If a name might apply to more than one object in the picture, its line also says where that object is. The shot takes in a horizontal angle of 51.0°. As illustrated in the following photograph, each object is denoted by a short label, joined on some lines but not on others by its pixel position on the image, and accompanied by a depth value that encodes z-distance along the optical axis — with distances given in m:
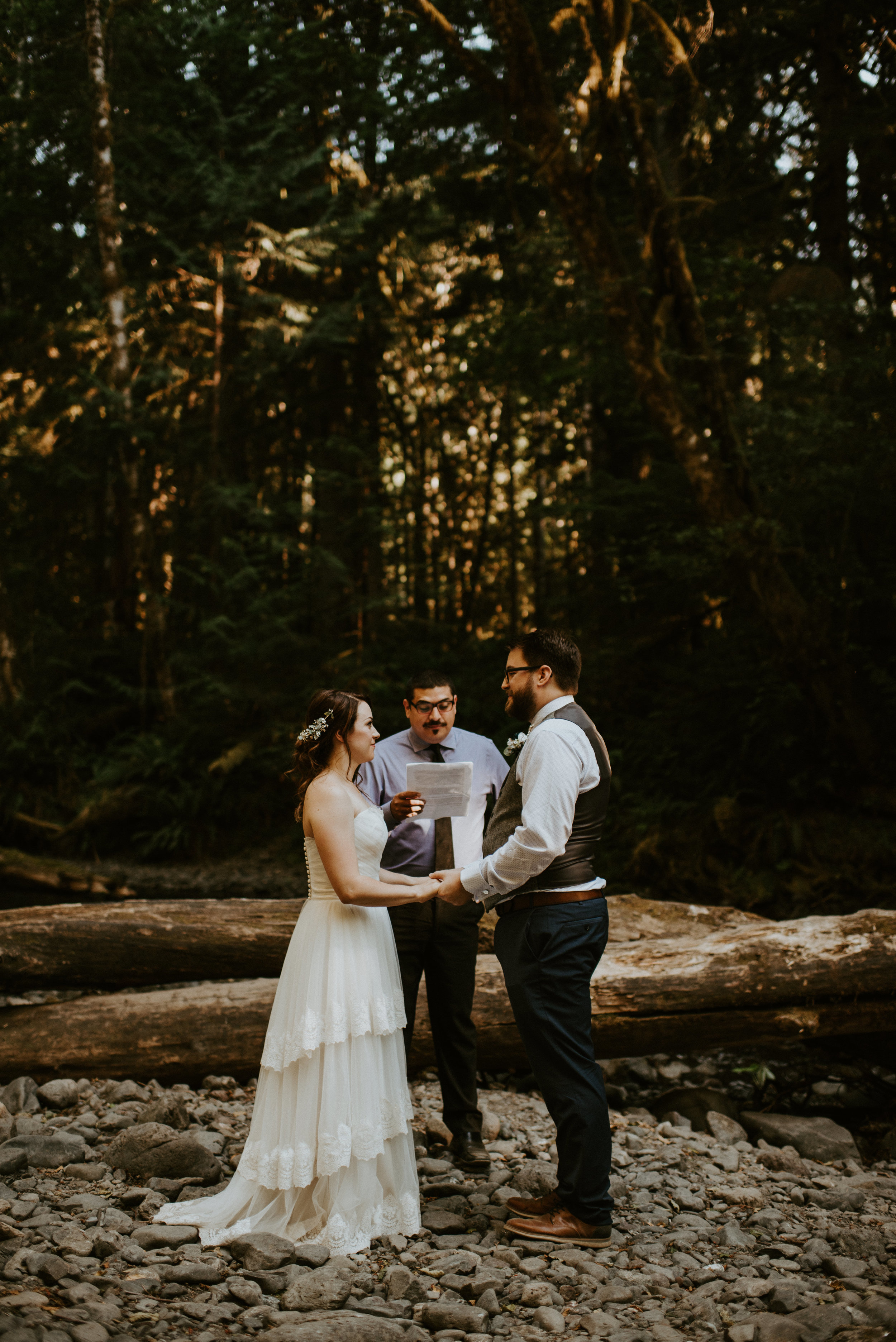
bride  3.83
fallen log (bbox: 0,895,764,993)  5.86
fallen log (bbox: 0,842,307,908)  12.25
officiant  4.80
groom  3.77
